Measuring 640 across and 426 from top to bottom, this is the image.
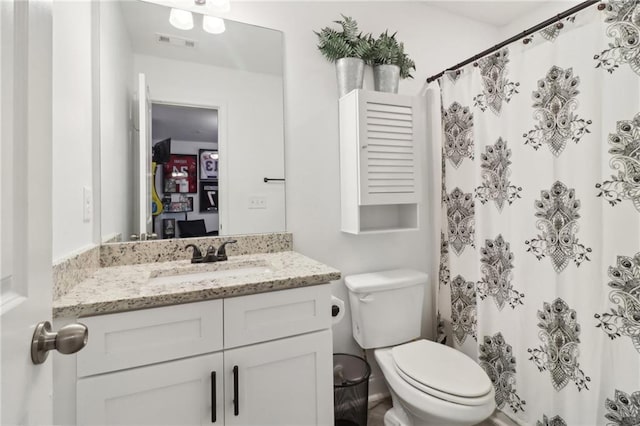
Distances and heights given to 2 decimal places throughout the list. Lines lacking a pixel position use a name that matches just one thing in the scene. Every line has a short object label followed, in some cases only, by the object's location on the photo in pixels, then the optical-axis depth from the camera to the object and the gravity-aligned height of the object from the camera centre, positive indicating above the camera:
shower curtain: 1.07 -0.03
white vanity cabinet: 0.81 -0.46
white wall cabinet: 1.54 +0.31
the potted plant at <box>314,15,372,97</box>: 1.56 +0.86
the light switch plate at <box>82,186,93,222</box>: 1.07 +0.04
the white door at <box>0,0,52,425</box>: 0.38 +0.02
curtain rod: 1.13 +0.79
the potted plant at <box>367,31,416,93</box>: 1.62 +0.85
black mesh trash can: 1.41 -0.88
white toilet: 1.12 -0.67
